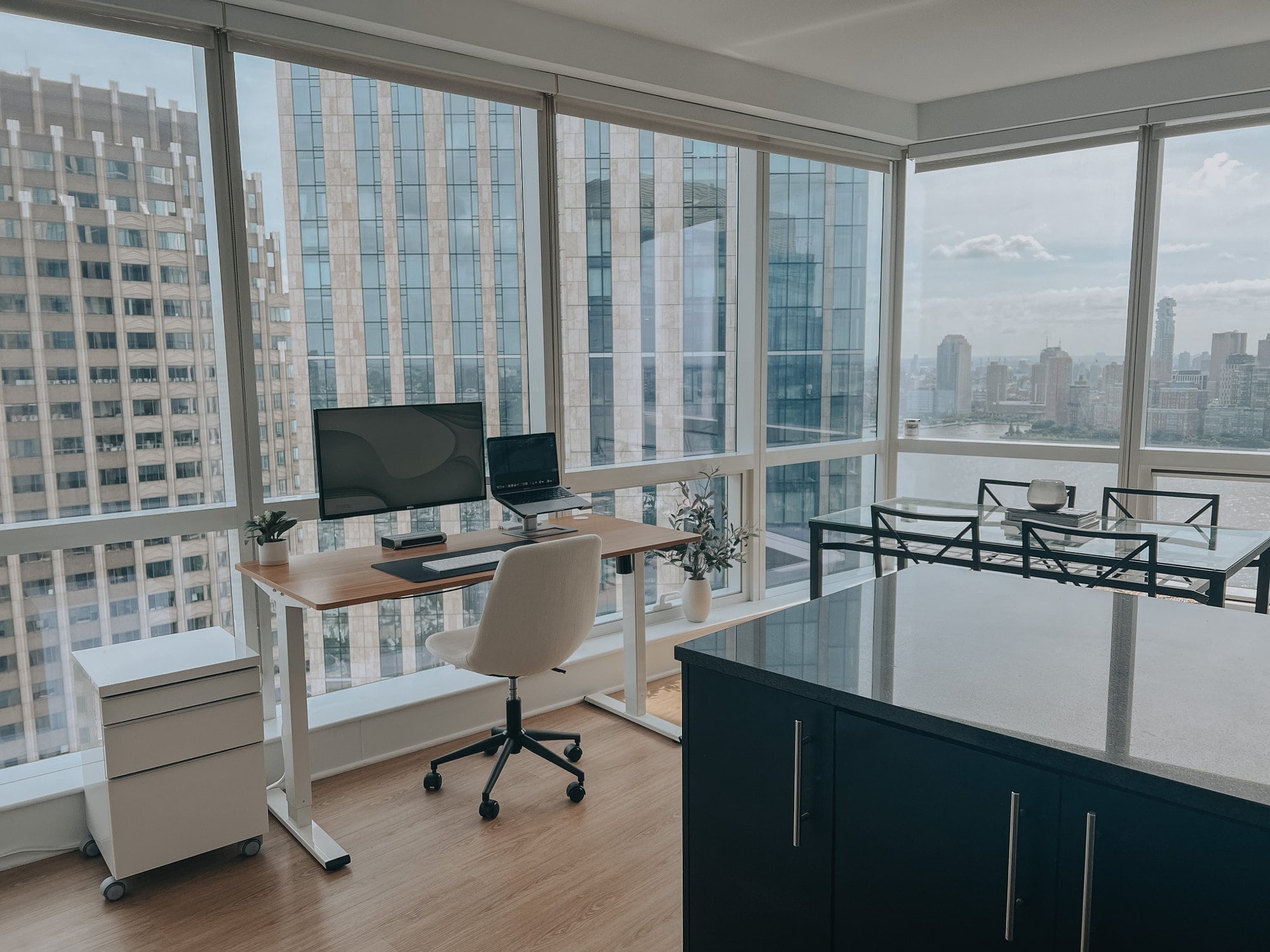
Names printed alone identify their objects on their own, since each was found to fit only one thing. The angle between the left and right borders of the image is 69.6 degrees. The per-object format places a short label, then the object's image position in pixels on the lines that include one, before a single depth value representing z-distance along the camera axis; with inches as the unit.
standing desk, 104.8
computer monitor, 120.7
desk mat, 111.2
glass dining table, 124.9
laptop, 135.6
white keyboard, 115.6
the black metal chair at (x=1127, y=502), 155.9
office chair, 109.7
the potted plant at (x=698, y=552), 175.3
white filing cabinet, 97.0
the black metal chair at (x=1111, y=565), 126.3
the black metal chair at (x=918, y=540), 143.8
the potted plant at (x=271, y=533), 118.0
